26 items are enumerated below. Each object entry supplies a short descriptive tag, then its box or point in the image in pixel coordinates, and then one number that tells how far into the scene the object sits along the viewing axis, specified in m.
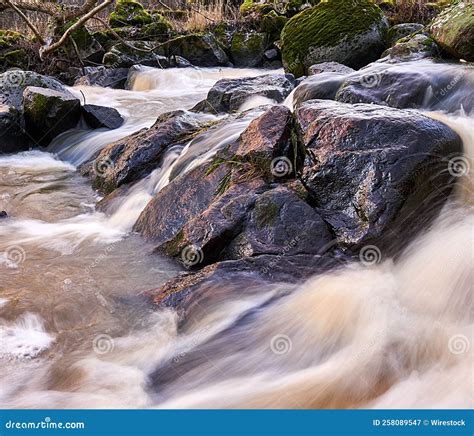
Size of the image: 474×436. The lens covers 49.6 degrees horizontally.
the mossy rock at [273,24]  15.50
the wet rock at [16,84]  8.20
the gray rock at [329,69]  7.56
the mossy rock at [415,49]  7.40
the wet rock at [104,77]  12.30
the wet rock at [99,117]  8.40
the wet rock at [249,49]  15.14
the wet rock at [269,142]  4.30
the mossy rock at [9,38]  13.12
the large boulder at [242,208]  3.74
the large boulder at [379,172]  3.65
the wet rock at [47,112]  7.84
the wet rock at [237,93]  7.84
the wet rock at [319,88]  6.43
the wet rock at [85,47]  13.05
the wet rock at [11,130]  7.75
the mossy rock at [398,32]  9.80
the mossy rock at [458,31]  6.76
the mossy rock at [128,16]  15.95
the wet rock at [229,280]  3.28
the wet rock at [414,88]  5.75
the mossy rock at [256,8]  16.45
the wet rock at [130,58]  13.35
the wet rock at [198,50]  14.75
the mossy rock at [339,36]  9.55
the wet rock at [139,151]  5.87
